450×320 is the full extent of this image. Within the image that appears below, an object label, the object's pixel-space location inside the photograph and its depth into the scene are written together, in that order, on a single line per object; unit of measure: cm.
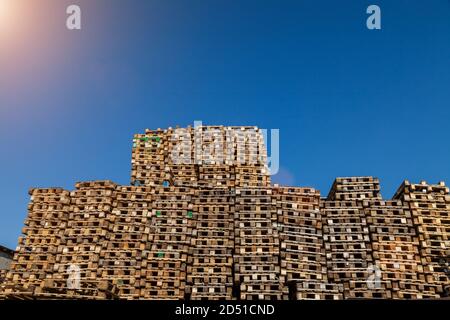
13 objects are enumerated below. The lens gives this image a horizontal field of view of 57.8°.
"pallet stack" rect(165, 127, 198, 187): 1886
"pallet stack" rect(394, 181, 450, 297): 1375
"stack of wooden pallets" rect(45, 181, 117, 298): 1445
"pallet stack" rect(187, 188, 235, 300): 1377
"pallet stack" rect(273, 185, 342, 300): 1337
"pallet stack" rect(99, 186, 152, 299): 1431
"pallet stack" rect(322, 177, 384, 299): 1377
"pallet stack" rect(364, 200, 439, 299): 1365
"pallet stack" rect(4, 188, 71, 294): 1483
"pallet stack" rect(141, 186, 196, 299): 1417
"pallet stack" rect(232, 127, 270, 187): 1823
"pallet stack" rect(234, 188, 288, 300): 1360
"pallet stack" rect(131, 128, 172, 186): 1870
